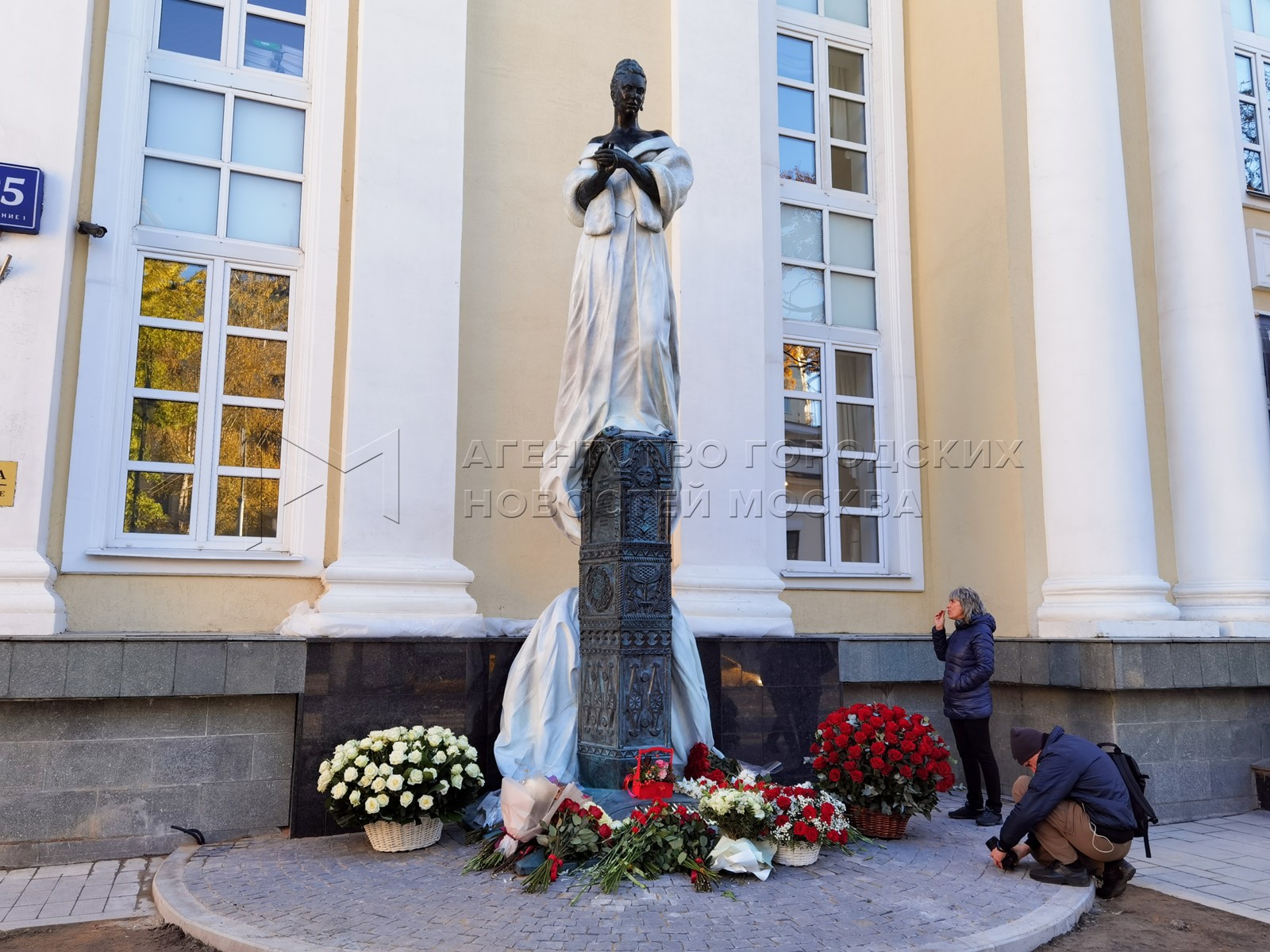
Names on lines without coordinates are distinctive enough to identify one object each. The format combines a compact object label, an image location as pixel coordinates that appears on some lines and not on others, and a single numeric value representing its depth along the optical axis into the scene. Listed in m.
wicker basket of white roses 5.86
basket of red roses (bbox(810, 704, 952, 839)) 6.28
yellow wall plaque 6.52
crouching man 5.50
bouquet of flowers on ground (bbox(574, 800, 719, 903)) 5.15
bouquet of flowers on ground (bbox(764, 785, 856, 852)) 5.43
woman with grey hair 7.06
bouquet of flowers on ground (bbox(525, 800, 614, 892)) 5.28
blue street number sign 6.69
